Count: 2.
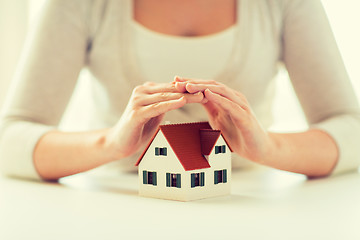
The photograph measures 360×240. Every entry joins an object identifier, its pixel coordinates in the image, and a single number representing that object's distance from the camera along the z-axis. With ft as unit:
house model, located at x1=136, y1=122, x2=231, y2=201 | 2.75
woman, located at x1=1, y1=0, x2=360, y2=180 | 3.70
